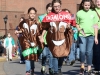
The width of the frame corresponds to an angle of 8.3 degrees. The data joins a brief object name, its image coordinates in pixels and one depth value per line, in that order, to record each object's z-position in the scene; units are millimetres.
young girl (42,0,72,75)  14769
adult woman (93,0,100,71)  17358
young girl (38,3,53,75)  18003
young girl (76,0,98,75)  16393
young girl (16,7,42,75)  16504
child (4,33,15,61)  39755
